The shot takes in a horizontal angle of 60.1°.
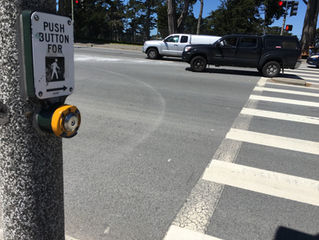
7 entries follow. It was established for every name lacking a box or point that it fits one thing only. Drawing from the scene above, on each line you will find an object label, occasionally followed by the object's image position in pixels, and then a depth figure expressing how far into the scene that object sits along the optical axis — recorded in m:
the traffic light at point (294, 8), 23.29
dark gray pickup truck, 13.38
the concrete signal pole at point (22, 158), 1.18
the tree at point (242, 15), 48.62
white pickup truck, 18.86
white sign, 1.19
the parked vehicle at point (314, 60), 18.91
